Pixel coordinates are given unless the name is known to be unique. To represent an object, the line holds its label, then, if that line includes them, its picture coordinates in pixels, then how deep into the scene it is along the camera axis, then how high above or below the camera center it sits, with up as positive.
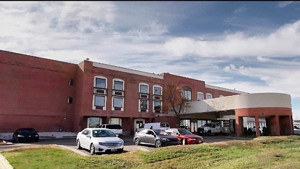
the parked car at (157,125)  35.09 -0.92
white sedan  17.36 -1.48
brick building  34.28 +2.80
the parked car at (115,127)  33.28 -1.07
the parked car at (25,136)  28.86 -1.81
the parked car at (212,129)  42.44 -1.74
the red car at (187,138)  23.06 -1.71
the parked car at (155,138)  20.90 -1.58
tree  45.53 +3.36
